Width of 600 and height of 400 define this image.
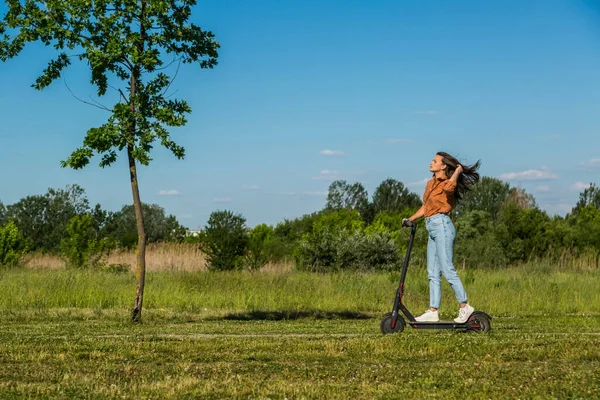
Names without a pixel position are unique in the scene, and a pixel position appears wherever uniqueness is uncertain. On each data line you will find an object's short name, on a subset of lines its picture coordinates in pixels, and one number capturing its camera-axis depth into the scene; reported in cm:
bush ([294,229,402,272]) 3381
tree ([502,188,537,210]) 7256
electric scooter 1224
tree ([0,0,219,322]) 1625
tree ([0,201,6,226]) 6412
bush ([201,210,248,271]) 3189
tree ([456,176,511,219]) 7175
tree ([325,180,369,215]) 8450
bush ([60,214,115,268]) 3428
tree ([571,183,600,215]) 7800
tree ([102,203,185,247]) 5775
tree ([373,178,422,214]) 8006
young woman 1225
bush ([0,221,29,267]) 3653
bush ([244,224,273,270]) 3256
